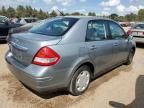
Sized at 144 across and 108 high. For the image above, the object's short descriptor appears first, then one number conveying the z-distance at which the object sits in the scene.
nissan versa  1.84
